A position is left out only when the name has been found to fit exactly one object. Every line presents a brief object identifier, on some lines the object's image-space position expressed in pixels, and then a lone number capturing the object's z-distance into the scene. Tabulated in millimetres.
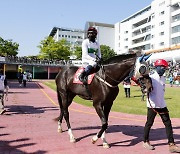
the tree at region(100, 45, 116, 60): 91419
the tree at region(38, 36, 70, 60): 71375
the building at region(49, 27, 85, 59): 144375
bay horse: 5914
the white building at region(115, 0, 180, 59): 68938
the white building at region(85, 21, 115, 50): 113688
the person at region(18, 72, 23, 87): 33806
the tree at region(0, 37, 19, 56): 72188
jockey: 6438
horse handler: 5668
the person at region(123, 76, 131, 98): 17081
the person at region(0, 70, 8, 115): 10594
